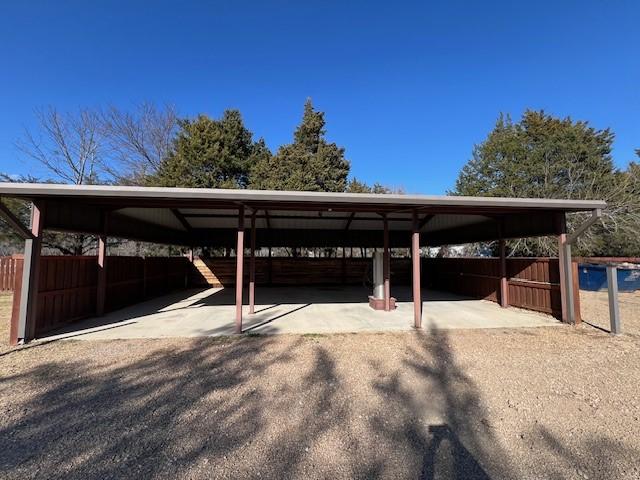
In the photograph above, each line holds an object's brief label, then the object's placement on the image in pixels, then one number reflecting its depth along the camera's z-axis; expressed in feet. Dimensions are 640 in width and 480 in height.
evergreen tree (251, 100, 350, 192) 65.41
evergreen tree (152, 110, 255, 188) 59.72
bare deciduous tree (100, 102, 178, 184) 60.59
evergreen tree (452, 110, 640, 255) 48.45
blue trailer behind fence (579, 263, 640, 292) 39.11
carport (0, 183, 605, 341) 17.54
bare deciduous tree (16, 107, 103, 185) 50.96
